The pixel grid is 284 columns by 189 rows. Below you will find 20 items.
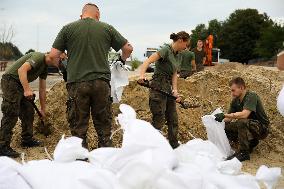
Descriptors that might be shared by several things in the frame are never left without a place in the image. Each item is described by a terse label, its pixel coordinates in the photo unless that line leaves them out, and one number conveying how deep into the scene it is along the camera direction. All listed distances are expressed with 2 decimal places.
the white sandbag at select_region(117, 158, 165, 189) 1.87
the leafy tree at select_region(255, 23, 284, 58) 54.81
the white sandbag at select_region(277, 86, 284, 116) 3.04
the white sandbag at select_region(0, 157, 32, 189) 1.96
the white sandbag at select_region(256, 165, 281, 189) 2.35
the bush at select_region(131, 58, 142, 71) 38.25
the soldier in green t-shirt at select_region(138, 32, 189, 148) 5.74
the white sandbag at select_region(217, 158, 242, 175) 2.37
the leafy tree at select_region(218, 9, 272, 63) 59.41
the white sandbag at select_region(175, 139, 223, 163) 2.24
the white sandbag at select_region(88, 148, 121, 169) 2.12
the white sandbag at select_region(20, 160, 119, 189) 1.93
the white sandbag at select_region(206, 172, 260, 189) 2.16
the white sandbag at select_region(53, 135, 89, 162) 2.20
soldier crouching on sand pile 5.60
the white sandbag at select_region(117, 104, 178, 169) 1.98
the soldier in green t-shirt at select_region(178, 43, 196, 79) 9.73
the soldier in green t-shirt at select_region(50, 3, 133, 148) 4.57
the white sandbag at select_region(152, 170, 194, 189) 1.89
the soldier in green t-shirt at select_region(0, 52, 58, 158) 5.47
